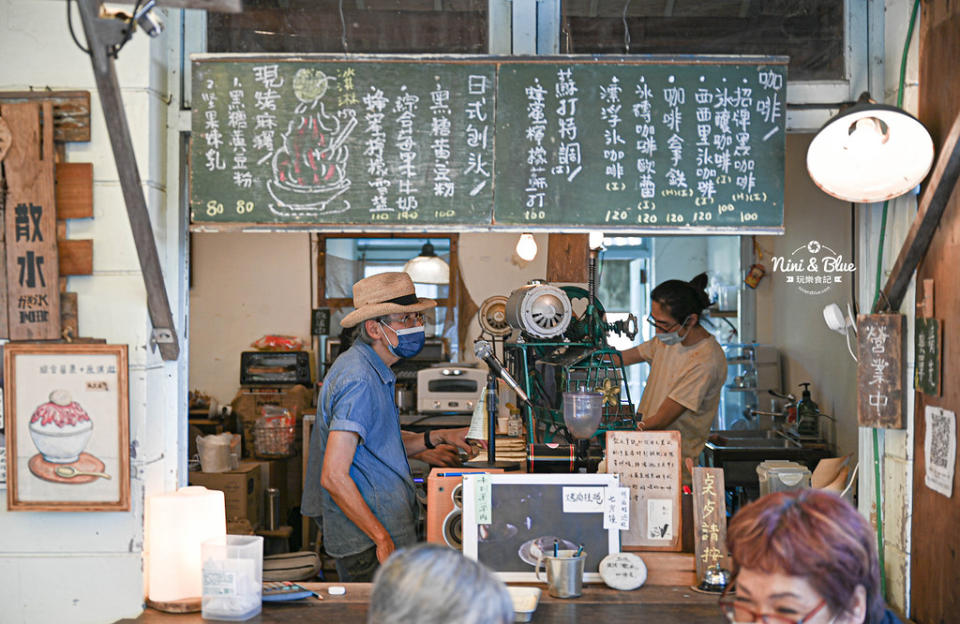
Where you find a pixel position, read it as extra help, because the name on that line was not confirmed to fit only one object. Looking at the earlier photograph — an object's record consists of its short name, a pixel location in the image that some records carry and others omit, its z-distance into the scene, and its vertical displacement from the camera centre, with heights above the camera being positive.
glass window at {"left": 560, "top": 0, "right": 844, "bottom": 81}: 3.00 +0.99
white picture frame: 2.90 -0.73
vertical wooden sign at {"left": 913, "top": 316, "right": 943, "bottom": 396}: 2.54 -0.14
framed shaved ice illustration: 2.72 -0.38
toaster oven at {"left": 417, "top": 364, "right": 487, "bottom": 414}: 6.80 -0.62
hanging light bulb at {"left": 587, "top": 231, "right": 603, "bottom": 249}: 6.26 +0.51
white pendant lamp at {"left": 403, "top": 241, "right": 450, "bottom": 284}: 7.74 +0.37
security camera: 2.07 +0.69
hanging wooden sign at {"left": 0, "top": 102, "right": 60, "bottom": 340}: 2.70 +0.29
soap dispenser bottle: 5.69 -0.72
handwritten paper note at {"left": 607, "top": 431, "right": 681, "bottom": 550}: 3.02 -0.60
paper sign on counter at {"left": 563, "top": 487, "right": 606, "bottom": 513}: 2.90 -0.63
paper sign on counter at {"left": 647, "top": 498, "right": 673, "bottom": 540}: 3.02 -0.73
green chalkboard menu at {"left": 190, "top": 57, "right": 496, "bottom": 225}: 2.88 +0.56
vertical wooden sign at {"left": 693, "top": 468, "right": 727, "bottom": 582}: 2.87 -0.70
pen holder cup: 2.75 -0.85
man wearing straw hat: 3.17 -0.52
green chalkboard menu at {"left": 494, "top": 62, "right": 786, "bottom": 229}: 2.88 +0.55
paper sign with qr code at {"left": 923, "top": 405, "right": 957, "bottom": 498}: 2.47 -0.41
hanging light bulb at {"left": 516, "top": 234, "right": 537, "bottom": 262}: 7.13 +0.51
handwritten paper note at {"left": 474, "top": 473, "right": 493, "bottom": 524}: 2.89 -0.63
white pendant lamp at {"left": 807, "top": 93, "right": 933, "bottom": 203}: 2.58 +0.48
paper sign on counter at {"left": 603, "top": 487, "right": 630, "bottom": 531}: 2.89 -0.67
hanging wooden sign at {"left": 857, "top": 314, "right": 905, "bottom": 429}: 2.80 -0.19
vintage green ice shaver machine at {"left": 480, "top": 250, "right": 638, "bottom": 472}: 3.45 -0.29
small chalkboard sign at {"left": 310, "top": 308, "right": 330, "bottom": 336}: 8.17 -0.12
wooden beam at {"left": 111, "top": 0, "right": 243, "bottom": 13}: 2.09 +0.74
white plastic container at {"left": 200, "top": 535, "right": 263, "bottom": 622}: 2.61 -0.82
